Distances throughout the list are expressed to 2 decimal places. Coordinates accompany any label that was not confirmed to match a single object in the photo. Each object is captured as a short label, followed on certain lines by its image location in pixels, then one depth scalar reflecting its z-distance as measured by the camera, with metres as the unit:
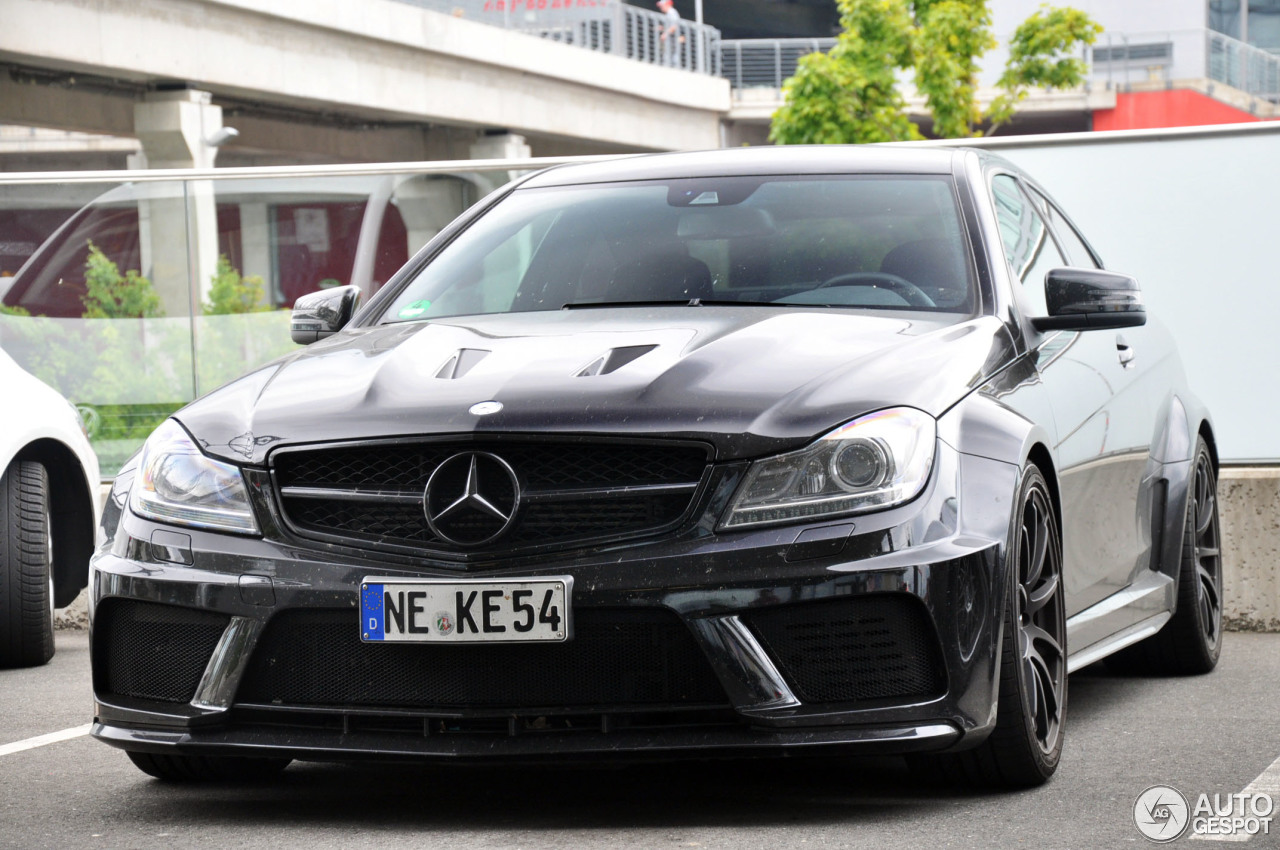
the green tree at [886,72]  38.91
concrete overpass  32.84
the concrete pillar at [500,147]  44.75
